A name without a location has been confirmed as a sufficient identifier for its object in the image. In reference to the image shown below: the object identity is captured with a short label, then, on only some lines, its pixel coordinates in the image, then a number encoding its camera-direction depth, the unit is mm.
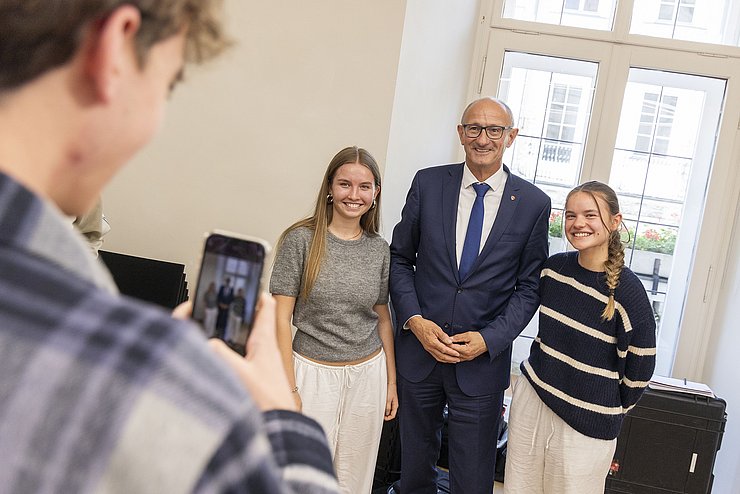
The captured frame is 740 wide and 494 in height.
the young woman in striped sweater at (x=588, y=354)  2236
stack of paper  2902
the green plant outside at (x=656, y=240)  3588
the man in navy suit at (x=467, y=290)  2479
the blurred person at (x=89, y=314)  397
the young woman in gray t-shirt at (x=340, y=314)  2334
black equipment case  2846
